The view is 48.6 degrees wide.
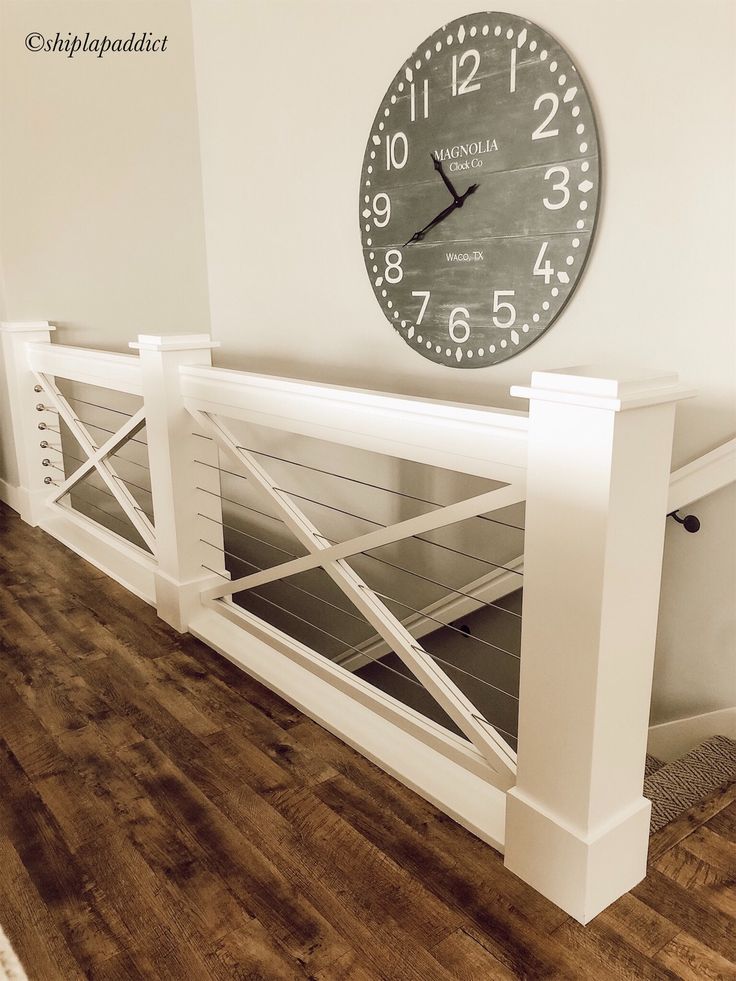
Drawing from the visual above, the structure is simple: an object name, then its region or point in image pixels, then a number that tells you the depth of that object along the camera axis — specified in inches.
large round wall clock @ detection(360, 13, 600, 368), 93.5
